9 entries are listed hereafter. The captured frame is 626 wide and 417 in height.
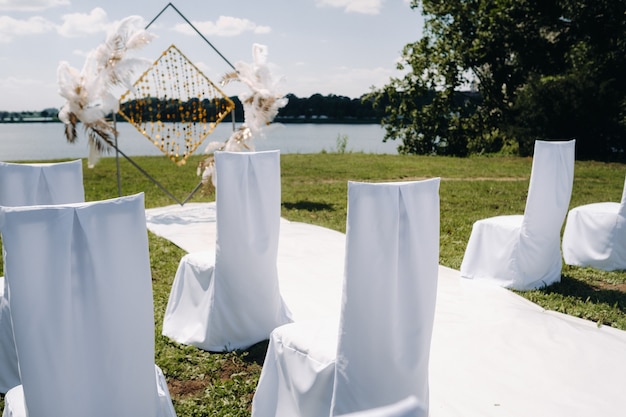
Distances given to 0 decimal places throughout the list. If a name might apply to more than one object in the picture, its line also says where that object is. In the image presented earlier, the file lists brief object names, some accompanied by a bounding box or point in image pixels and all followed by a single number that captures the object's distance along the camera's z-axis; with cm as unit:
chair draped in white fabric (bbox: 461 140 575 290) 470
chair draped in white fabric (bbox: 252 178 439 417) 230
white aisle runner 296
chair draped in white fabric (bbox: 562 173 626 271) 546
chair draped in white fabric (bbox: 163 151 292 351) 356
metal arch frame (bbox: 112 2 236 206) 705
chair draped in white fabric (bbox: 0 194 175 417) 186
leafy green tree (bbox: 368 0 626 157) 1441
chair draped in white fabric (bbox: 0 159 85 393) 343
